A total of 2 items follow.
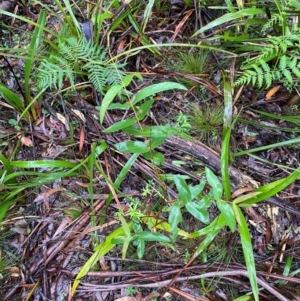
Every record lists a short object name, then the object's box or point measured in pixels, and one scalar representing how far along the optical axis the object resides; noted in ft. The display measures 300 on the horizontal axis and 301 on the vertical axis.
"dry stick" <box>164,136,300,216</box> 4.88
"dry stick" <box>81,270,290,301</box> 4.60
